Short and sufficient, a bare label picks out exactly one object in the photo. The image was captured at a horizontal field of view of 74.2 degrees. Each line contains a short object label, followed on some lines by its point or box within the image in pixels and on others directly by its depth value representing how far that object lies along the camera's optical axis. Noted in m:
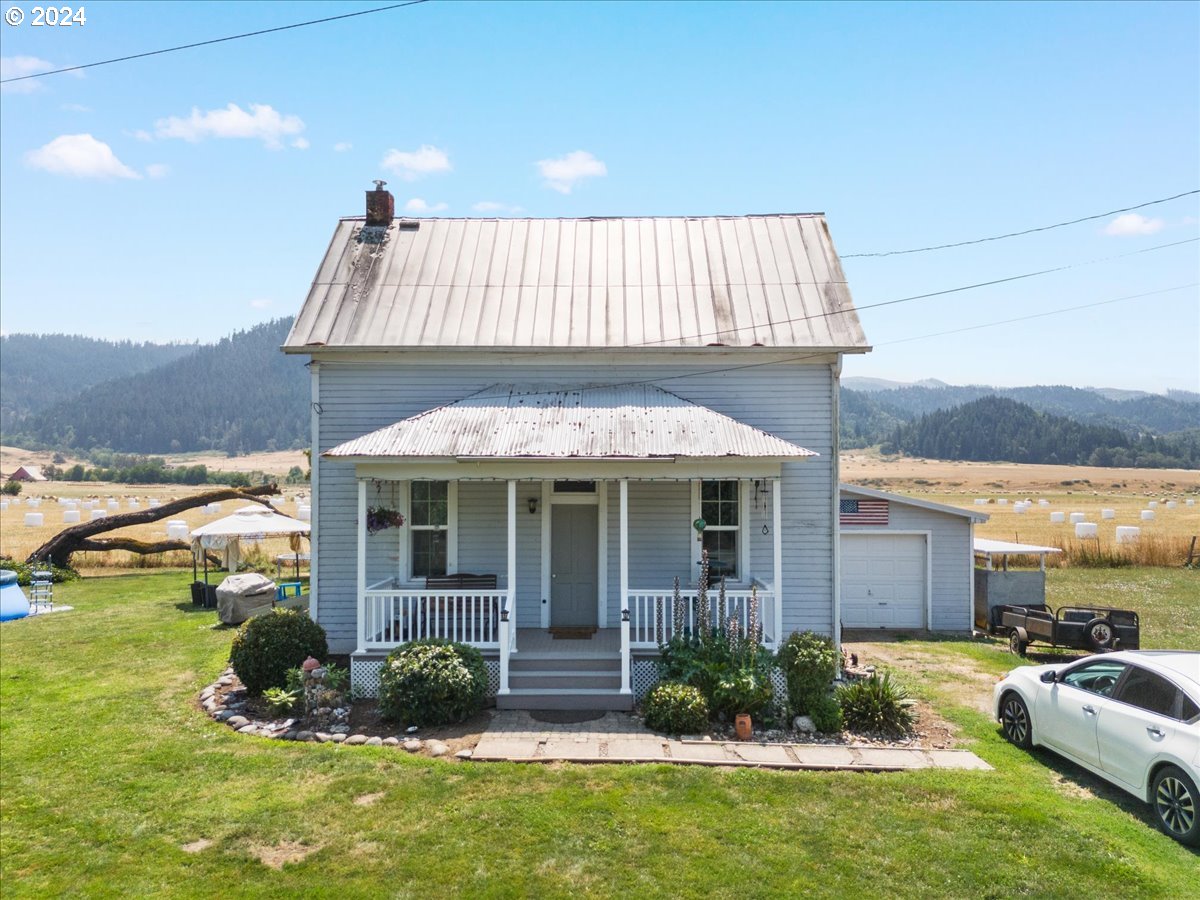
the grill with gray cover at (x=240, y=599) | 17.69
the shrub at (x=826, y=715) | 10.34
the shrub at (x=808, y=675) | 10.55
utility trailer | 15.02
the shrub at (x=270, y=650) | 11.45
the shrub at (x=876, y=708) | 10.39
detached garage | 18.64
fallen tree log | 26.53
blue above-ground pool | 19.12
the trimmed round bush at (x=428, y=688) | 10.30
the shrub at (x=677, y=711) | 10.15
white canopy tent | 21.44
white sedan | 7.22
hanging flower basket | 12.38
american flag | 18.72
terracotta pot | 10.11
